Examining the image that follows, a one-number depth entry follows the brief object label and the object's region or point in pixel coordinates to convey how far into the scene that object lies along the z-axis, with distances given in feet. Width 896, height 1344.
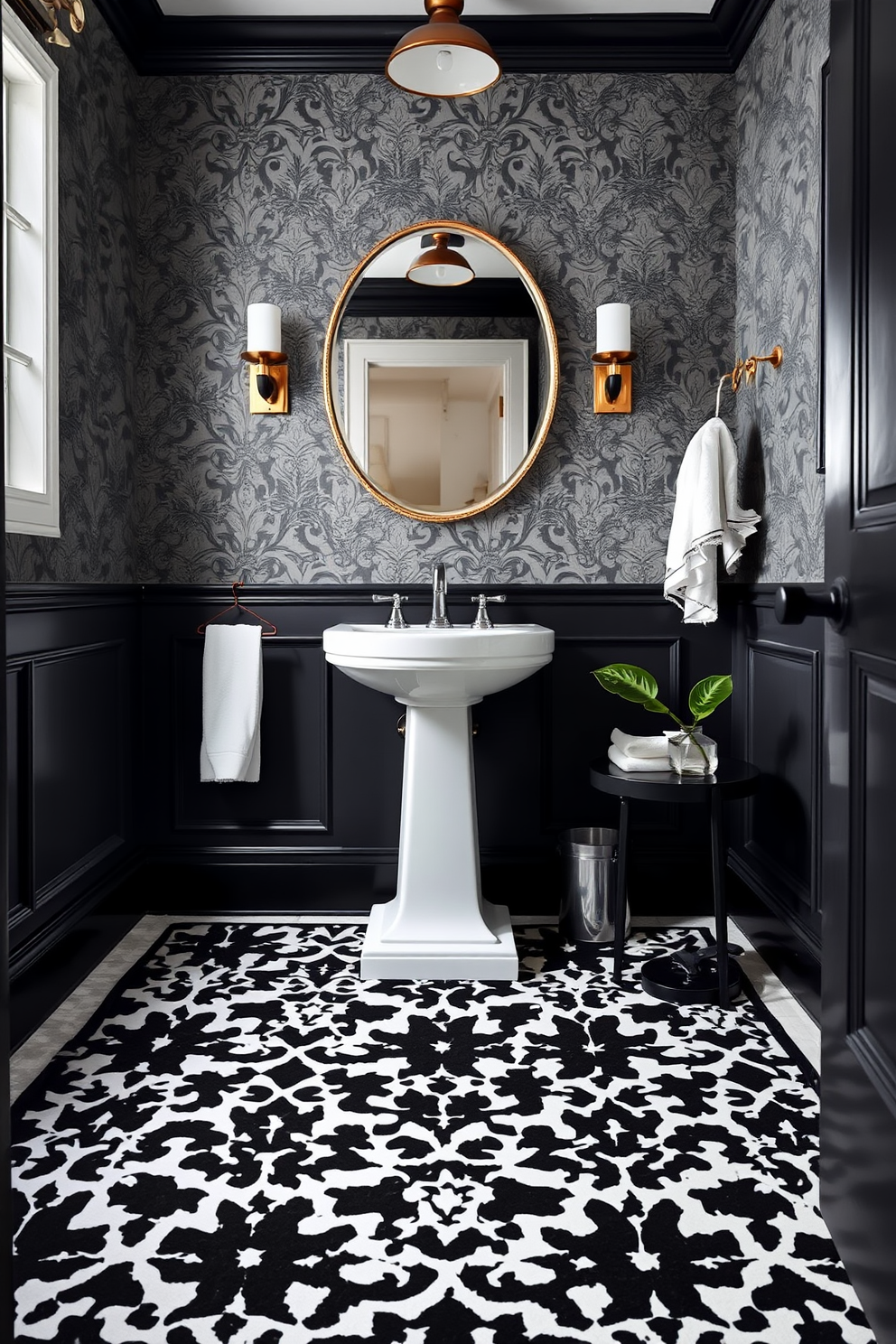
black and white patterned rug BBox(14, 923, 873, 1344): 4.21
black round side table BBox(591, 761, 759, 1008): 7.16
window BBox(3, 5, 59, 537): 7.02
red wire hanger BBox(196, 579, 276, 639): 9.41
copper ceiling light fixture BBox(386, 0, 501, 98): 7.30
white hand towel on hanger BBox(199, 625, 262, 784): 9.11
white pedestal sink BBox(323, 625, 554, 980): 7.73
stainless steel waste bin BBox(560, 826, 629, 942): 8.46
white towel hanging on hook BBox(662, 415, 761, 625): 8.30
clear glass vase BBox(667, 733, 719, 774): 7.54
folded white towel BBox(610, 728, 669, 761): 7.80
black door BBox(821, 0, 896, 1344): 3.47
